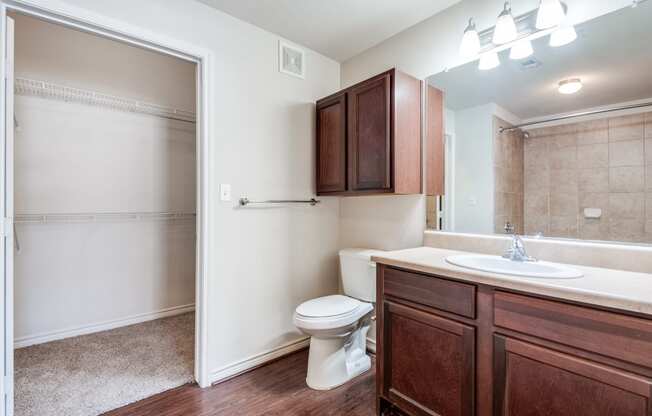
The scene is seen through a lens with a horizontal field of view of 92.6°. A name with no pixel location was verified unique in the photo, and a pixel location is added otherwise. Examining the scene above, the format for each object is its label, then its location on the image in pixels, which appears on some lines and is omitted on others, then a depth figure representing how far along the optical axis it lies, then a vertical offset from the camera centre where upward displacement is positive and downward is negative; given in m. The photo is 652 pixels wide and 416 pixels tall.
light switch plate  2.00 +0.10
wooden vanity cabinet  0.94 -0.55
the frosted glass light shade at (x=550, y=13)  1.49 +0.93
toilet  1.86 -0.71
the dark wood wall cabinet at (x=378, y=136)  1.89 +0.46
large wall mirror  1.37 +0.35
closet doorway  2.22 -0.08
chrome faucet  1.51 -0.23
